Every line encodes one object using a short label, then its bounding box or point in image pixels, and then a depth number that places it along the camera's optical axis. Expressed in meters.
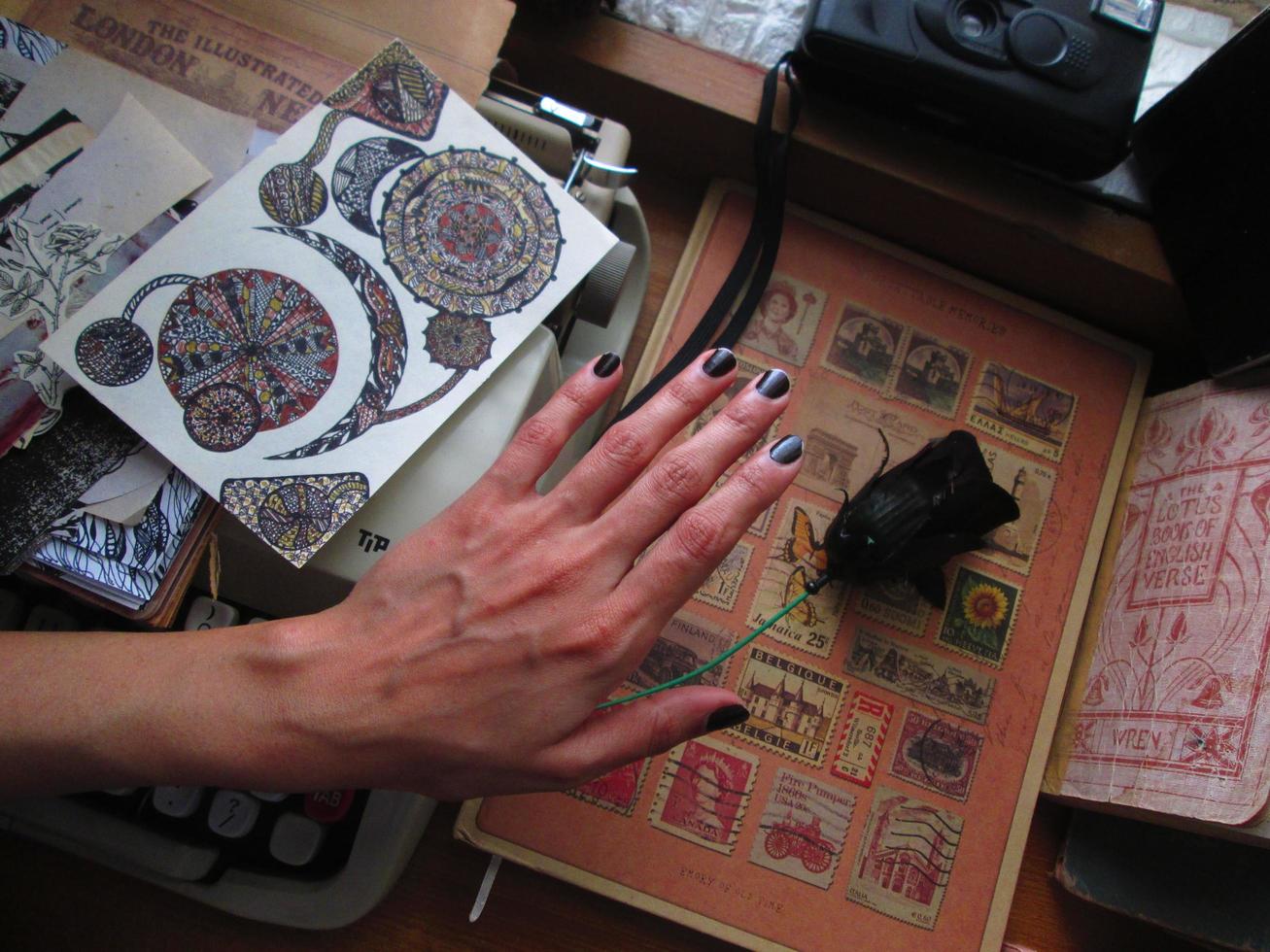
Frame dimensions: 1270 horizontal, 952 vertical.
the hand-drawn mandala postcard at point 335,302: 0.48
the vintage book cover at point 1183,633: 0.54
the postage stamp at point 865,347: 0.71
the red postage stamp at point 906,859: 0.62
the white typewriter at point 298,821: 0.57
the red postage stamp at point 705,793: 0.62
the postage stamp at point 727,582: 0.65
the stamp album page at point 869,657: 0.62
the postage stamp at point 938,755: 0.65
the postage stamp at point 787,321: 0.70
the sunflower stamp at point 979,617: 0.67
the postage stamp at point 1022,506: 0.68
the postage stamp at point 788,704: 0.64
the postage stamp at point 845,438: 0.68
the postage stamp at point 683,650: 0.63
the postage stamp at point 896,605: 0.66
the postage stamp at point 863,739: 0.64
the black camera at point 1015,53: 0.58
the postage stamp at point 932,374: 0.71
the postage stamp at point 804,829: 0.62
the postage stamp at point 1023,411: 0.71
